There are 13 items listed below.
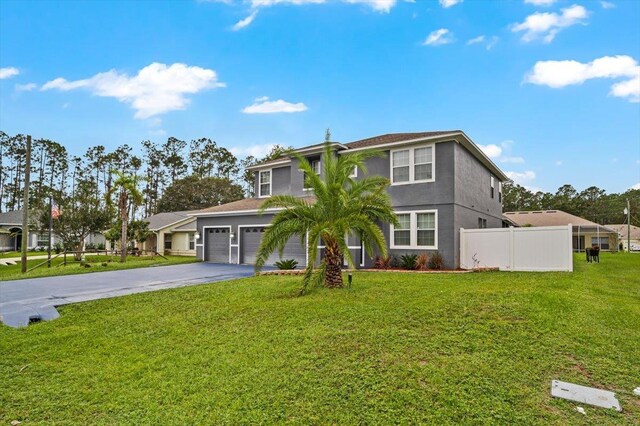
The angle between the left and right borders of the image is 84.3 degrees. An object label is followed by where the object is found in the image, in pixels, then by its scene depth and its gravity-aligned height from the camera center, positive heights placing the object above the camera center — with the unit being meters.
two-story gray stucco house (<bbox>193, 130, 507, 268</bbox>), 14.54 +1.59
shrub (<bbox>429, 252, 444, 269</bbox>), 14.23 -1.38
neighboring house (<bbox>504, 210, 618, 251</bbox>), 34.12 +0.27
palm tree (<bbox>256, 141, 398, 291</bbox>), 9.13 +0.32
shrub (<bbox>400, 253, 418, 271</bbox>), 14.40 -1.40
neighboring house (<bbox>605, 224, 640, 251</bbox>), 48.89 -0.72
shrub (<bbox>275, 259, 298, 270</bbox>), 15.06 -1.63
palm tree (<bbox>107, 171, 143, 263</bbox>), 21.22 +2.07
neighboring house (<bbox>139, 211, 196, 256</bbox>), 29.17 -1.03
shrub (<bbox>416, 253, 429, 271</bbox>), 14.25 -1.43
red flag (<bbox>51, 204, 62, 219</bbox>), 20.22 +0.75
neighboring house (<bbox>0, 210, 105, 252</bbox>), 36.12 -1.18
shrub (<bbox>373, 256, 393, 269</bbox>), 15.03 -1.52
